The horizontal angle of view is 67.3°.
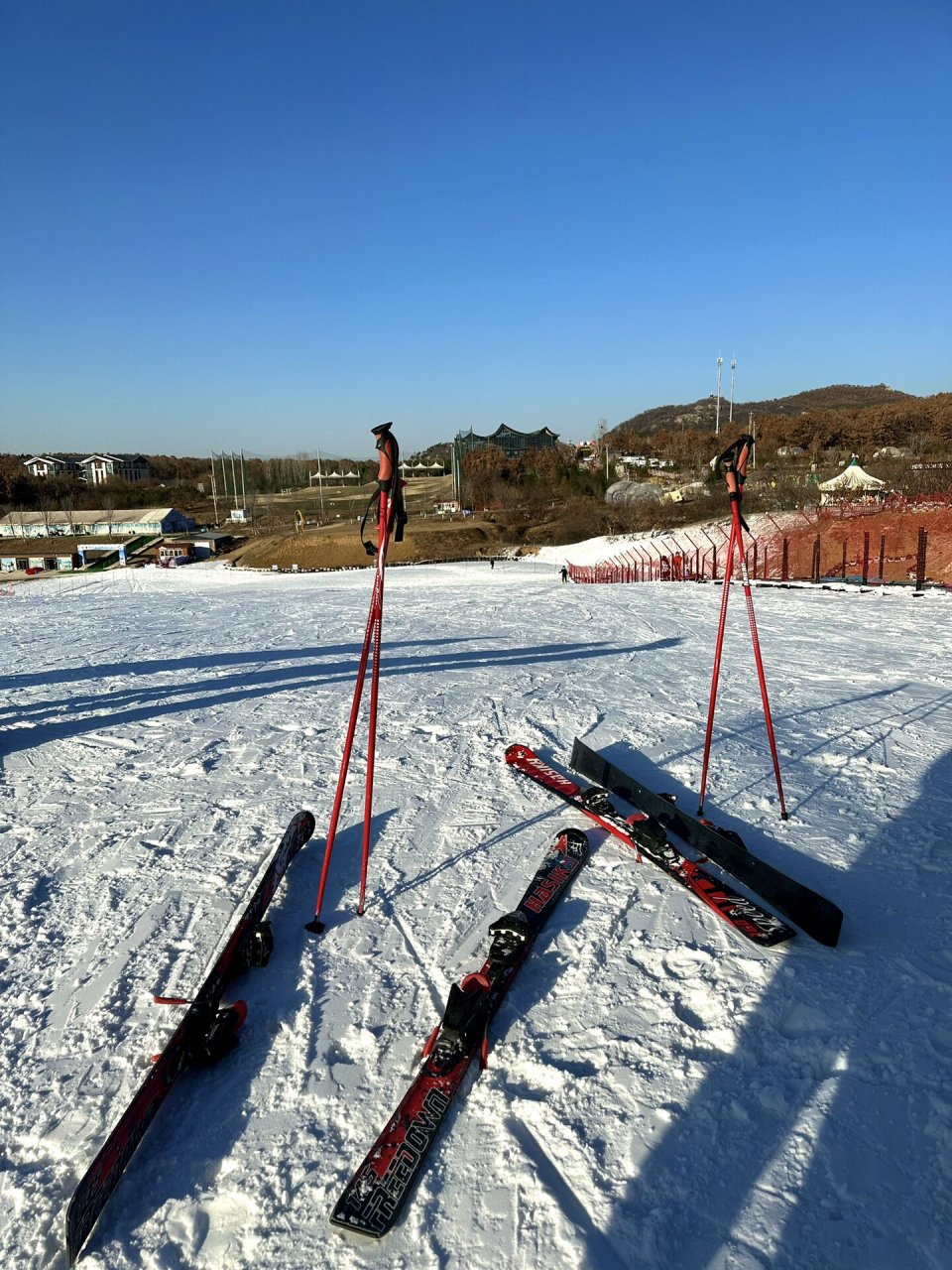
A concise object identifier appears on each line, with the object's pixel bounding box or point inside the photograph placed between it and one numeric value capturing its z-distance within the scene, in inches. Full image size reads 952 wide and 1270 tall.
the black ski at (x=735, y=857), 136.8
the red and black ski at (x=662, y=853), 138.9
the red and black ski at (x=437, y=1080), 88.6
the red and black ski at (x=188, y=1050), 85.8
